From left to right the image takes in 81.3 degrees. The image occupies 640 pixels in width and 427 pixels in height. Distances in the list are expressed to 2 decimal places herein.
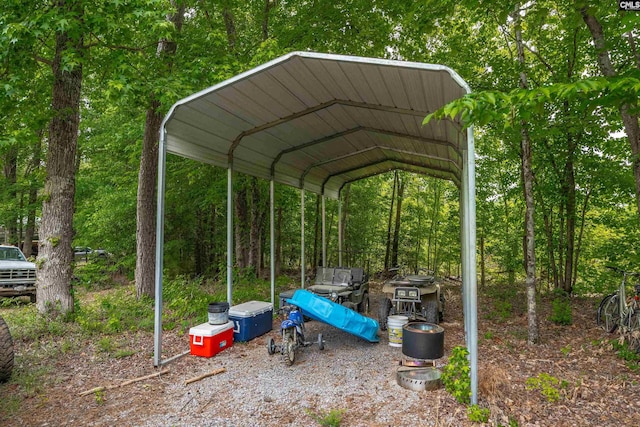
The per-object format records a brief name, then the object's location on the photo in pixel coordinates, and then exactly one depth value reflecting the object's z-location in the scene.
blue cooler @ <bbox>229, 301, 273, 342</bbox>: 5.75
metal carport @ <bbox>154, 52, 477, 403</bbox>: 4.08
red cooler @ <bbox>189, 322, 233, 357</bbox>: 5.09
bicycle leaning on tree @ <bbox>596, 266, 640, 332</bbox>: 5.09
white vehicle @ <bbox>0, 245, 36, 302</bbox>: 8.30
